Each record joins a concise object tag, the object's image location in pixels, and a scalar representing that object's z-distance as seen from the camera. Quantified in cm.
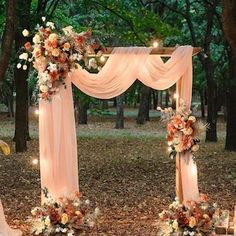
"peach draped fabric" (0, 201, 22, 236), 815
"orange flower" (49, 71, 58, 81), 834
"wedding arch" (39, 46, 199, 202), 857
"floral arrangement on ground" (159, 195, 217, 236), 795
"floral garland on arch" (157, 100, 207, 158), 860
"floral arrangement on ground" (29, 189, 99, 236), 809
